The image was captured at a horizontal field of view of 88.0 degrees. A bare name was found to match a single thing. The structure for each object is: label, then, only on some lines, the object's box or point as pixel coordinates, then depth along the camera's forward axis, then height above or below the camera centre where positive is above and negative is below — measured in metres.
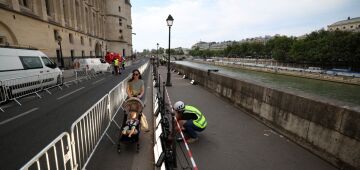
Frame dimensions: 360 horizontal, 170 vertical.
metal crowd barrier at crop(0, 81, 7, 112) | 8.48 -1.81
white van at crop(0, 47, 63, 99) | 9.05 -0.99
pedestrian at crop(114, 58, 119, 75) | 22.25 -1.26
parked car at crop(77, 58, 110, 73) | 21.33 -1.15
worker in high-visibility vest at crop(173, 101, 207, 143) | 5.14 -1.75
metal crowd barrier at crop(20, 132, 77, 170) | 2.72 -2.36
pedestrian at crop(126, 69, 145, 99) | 6.72 -1.08
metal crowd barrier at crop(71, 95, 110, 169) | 4.38 -1.81
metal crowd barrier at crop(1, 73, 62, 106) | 8.88 -1.70
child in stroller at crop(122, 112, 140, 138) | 4.61 -1.79
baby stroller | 5.38 -1.47
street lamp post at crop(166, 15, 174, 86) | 13.19 +2.56
